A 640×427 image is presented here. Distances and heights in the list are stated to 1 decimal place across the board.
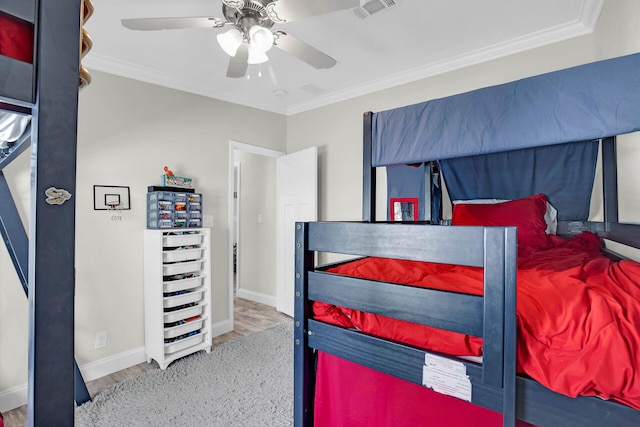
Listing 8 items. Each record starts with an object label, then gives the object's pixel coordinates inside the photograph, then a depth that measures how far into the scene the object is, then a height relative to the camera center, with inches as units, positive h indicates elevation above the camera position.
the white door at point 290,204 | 140.0 +4.5
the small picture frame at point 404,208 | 109.4 +2.1
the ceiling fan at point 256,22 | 57.9 +38.6
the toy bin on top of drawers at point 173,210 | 103.6 +1.4
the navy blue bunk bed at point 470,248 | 31.8 -4.3
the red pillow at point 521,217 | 83.8 -0.9
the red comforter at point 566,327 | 29.0 -12.2
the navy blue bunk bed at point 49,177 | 23.7 +2.9
